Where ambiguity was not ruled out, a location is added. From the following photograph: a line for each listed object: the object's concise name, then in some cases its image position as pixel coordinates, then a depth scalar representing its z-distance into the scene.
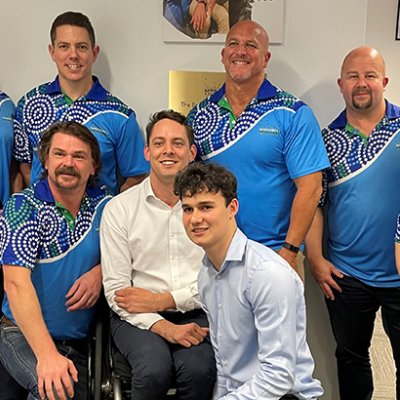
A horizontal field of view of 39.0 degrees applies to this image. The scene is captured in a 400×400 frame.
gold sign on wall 2.64
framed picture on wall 2.54
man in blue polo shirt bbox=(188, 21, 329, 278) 2.27
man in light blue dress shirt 1.56
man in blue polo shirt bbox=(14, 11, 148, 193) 2.43
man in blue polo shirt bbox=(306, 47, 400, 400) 2.33
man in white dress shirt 2.02
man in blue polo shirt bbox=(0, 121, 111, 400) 1.95
